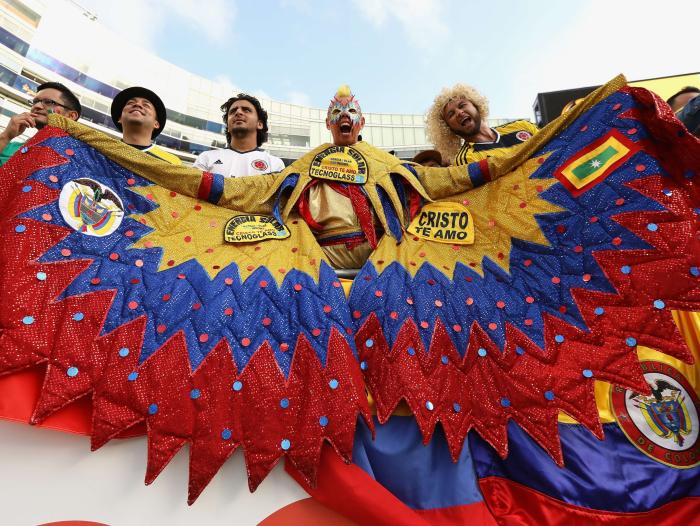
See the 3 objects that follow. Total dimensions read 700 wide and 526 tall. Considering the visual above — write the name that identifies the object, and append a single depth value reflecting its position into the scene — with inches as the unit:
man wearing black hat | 104.4
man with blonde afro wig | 108.6
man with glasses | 85.9
